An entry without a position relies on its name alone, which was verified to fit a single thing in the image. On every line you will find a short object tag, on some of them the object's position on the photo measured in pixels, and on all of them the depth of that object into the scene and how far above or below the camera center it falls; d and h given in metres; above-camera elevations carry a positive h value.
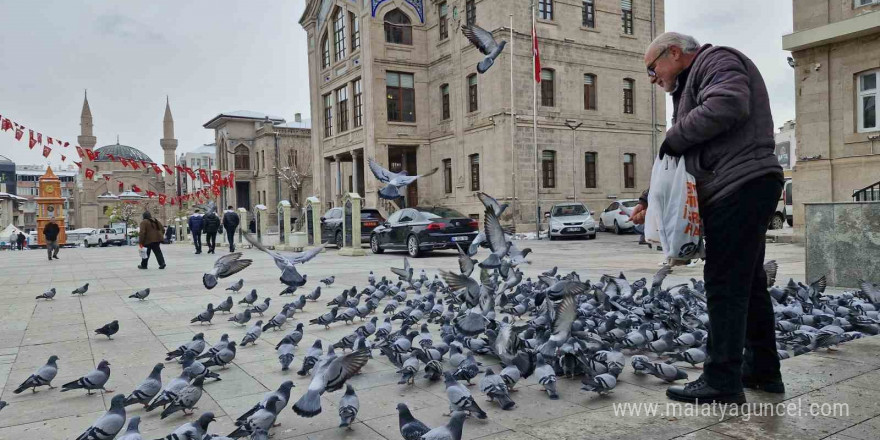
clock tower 46.41 +1.09
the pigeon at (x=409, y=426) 2.80 -1.04
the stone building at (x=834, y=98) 16.58 +2.92
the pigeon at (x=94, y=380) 3.82 -1.07
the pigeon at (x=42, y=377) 3.97 -1.09
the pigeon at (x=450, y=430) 2.67 -1.01
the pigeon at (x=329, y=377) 3.19 -0.97
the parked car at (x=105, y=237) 49.31 -1.80
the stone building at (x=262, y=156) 61.91 +6.16
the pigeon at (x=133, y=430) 2.79 -1.03
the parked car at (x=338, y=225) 21.81 -0.54
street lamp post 30.41 +3.91
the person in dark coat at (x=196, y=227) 23.48 -0.52
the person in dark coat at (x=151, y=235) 14.98 -0.51
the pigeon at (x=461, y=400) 3.15 -1.03
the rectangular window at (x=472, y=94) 30.67 +5.92
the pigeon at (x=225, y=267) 7.98 -0.74
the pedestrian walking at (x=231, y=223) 22.58 -0.38
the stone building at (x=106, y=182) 90.59 +5.60
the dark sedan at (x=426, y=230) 17.33 -0.65
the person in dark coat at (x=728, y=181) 3.03 +0.10
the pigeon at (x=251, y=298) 7.57 -1.10
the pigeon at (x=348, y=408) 3.15 -1.05
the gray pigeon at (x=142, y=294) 8.80 -1.17
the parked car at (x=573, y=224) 24.45 -0.81
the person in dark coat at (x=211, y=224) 22.53 -0.39
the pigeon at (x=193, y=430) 2.75 -1.02
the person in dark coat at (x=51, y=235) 22.61 -0.68
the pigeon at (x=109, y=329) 5.79 -1.11
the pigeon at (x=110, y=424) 2.90 -1.04
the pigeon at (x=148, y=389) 3.54 -1.06
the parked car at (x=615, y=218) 26.62 -0.67
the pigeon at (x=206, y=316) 6.56 -1.14
